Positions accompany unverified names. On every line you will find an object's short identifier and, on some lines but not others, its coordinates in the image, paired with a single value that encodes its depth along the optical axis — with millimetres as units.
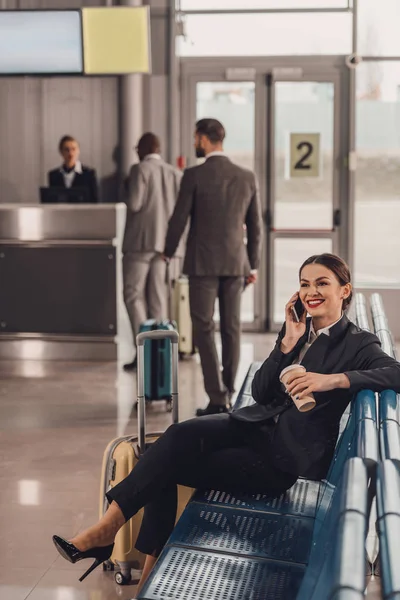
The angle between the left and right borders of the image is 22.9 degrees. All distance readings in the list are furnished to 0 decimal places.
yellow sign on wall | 8586
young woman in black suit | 3088
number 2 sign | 9812
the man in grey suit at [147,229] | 7699
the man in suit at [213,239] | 6086
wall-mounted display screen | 9086
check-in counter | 8164
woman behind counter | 9273
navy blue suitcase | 6195
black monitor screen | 8664
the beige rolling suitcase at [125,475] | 3512
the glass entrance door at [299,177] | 9812
